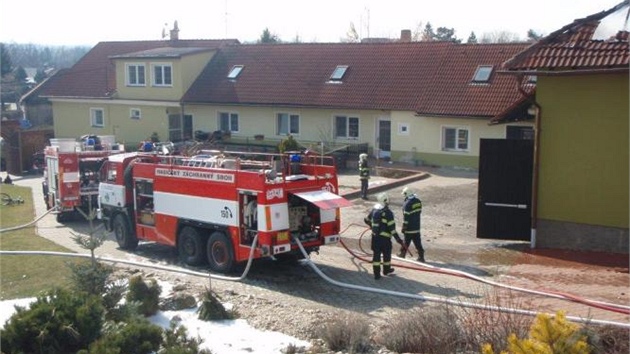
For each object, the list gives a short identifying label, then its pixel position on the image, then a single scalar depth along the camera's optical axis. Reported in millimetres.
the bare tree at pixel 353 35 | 79812
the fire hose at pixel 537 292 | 11273
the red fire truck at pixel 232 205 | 13777
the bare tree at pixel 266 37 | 66562
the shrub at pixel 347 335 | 9945
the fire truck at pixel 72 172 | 21141
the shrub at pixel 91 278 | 11602
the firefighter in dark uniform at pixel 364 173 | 22625
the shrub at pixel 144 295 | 11867
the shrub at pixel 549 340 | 5891
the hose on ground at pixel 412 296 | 9670
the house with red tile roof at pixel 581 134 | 14742
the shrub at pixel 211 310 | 11594
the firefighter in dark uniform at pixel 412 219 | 14922
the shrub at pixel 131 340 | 9062
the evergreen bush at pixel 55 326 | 9430
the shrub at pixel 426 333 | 9336
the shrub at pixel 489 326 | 8695
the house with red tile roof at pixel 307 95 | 30156
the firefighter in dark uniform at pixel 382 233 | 13609
